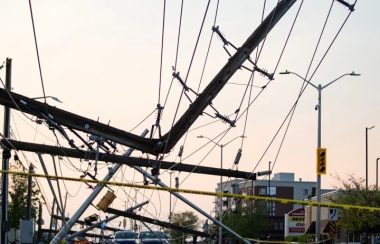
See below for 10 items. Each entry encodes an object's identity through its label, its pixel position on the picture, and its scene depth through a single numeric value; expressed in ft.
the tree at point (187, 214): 327.67
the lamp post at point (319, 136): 125.90
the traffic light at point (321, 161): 118.07
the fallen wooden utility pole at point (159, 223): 70.59
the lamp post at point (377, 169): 246.27
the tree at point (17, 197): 213.46
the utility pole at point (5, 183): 95.55
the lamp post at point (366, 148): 228.55
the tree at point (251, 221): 257.85
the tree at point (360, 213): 173.06
